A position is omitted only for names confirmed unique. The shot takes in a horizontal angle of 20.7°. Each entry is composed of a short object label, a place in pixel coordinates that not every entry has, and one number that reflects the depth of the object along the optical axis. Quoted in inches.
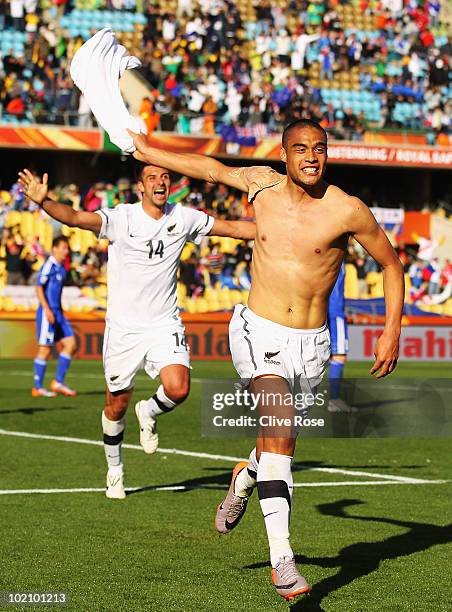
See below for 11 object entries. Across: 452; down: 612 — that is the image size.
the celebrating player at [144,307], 399.9
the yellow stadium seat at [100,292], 1226.2
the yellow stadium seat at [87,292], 1218.6
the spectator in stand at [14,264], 1210.6
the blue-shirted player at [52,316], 758.5
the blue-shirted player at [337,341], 676.1
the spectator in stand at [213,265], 1285.7
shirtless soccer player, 262.5
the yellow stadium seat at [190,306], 1230.3
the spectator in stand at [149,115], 1320.1
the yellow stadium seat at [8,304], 1176.9
